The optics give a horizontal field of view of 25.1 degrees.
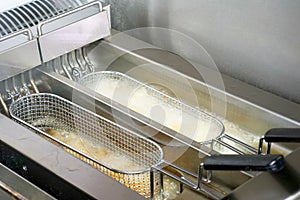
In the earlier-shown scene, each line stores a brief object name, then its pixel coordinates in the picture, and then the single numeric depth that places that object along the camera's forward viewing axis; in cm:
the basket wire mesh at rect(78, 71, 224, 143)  105
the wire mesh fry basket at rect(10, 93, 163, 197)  96
